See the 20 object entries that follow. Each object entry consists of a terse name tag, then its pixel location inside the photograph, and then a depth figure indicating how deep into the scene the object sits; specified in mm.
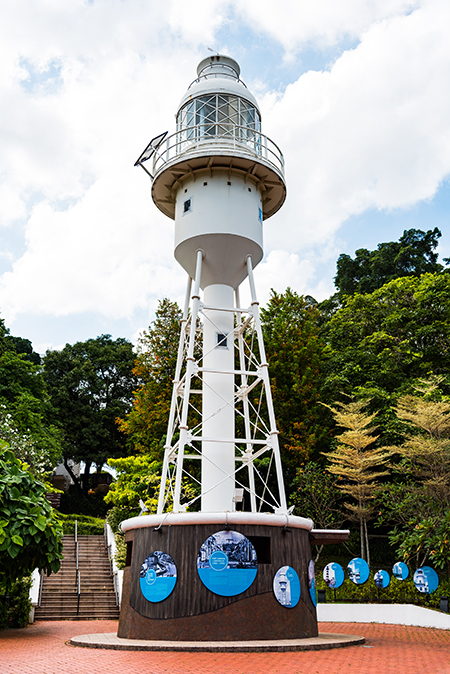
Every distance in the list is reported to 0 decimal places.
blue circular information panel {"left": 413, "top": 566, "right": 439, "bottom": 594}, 20438
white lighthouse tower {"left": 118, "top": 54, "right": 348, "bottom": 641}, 12156
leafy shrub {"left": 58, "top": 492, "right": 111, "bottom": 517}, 42562
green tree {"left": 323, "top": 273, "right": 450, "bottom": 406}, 30078
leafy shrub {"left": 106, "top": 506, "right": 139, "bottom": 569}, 25753
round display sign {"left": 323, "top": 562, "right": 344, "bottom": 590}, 21828
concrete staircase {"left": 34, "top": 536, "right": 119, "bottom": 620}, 20422
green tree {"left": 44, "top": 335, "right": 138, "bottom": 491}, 43438
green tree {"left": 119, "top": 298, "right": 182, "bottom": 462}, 30500
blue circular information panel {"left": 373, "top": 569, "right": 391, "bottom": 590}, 22067
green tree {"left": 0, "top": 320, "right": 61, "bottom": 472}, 32125
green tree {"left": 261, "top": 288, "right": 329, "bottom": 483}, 28906
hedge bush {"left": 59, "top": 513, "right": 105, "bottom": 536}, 30156
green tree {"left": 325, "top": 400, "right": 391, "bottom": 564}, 25281
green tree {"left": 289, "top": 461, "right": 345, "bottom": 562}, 26547
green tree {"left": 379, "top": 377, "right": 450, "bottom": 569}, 21422
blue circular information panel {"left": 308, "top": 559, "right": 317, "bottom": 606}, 13656
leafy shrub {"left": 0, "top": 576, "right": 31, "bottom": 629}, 15992
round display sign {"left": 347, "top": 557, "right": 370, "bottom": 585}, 22047
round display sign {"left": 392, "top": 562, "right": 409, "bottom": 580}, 21750
